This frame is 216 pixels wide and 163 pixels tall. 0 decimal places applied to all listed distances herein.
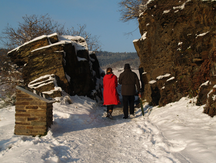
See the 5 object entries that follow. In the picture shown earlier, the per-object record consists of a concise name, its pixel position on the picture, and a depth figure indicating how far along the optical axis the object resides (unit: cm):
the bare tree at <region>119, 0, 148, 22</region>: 1300
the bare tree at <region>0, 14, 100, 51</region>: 1644
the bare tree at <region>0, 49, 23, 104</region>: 1255
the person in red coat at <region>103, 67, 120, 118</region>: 692
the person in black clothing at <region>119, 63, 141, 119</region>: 707
